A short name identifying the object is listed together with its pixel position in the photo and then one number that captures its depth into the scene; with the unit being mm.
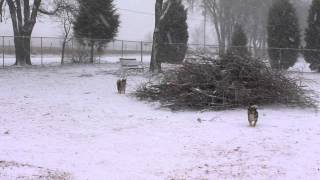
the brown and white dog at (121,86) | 16125
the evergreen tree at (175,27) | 33531
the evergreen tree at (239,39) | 36281
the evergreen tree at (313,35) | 29311
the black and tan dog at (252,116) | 10644
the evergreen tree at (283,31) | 30297
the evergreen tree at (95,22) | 35469
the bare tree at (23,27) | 29438
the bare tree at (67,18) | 31703
